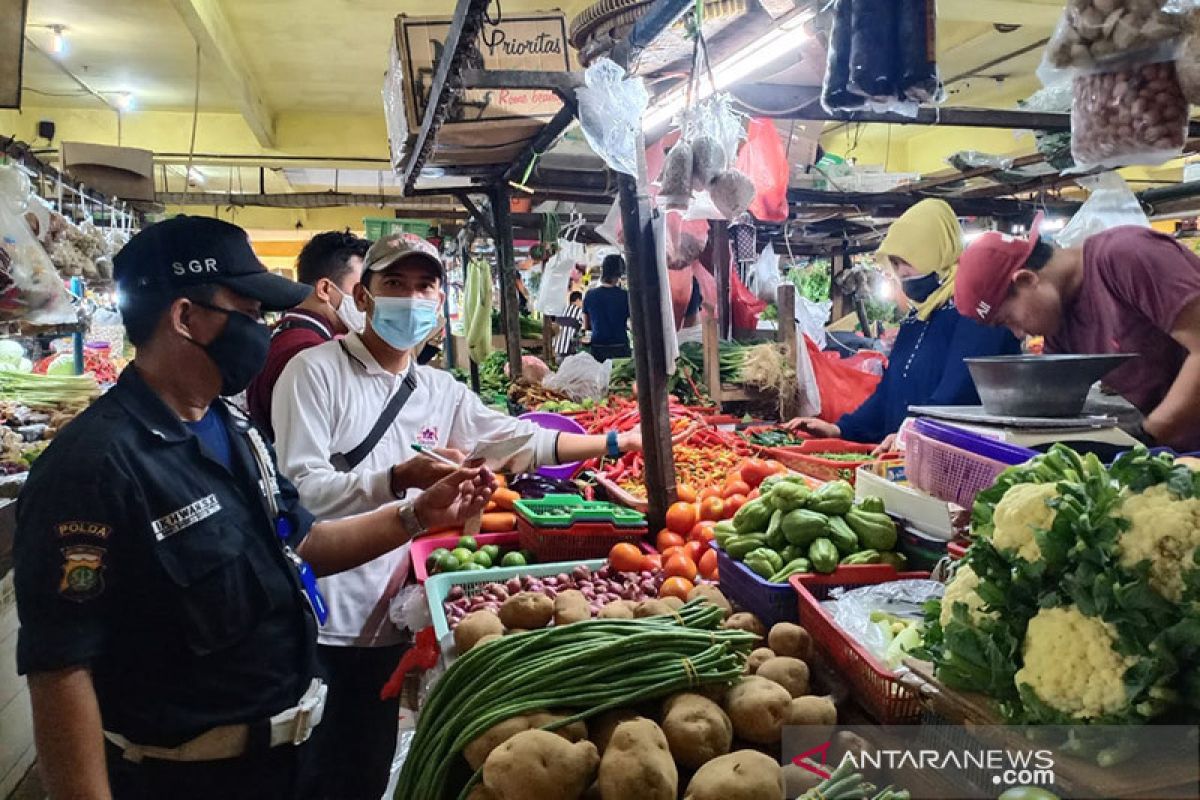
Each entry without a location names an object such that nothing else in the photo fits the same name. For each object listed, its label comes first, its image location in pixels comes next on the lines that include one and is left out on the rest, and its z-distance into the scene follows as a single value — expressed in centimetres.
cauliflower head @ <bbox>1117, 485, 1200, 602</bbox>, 110
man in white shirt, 272
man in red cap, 286
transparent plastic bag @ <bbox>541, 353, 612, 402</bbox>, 669
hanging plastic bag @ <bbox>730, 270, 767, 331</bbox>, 745
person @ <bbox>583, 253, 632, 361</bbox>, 857
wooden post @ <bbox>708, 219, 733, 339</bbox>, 684
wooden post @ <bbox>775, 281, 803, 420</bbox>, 604
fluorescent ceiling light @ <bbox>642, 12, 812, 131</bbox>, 261
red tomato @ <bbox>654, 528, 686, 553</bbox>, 310
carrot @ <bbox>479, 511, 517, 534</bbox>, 356
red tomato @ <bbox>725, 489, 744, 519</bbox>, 325
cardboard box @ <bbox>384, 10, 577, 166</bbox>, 399
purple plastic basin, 428
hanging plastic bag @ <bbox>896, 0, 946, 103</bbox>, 220
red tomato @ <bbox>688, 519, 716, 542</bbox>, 300
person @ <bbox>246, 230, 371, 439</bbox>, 328
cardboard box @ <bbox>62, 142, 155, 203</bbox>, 787
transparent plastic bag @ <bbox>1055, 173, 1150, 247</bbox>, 529
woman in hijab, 400
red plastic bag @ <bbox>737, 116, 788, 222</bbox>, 523
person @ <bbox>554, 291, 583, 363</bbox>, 934
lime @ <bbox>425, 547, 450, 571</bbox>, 316
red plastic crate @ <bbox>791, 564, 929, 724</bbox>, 154
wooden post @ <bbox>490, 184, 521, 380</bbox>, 630
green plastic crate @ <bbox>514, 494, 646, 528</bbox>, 312
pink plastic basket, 201
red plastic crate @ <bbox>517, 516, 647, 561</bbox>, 310
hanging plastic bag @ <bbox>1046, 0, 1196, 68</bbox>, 211
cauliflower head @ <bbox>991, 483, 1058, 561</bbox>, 129
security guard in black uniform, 165
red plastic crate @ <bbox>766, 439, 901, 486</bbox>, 370
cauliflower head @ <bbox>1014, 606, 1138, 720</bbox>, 110
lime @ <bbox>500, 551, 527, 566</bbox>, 311
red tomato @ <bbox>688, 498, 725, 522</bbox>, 322
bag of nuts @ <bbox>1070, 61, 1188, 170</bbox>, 224
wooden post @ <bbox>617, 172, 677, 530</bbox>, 309
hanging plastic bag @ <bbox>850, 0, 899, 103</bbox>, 220
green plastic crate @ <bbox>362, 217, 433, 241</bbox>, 873
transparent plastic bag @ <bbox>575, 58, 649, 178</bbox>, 300
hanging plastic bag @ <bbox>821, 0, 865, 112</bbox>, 231
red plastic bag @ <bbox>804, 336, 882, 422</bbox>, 600
